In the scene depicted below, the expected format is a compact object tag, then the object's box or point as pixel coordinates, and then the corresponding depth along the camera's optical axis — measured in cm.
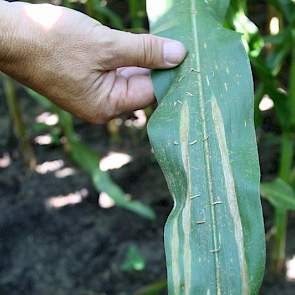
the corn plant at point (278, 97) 94
